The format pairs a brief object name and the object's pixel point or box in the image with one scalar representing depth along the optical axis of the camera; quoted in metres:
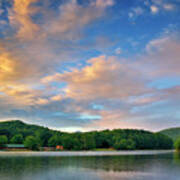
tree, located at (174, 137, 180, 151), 170.50
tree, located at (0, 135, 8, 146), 190.75
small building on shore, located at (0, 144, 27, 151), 192.18
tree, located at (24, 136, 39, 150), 182.21
